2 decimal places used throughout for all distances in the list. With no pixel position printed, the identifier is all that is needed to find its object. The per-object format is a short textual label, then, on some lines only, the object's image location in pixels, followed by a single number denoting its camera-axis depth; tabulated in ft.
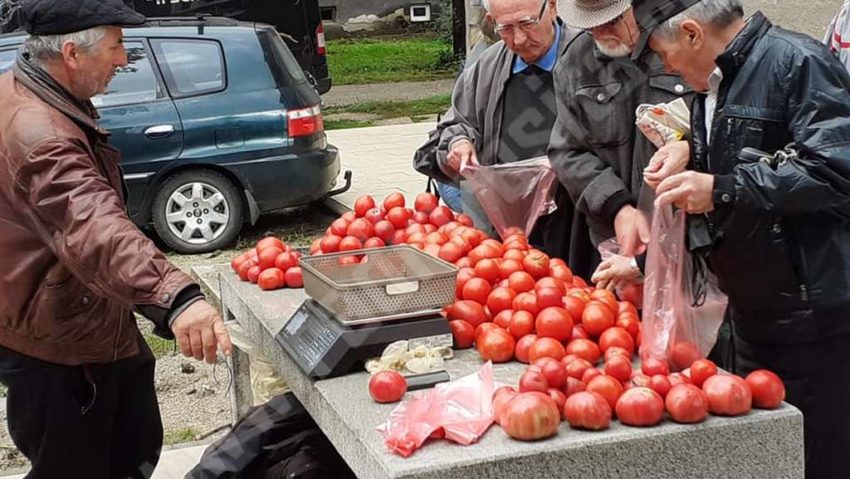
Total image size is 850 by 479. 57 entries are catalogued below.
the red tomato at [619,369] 8.41
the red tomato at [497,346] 9.27
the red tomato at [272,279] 11.85
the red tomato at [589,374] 8.38
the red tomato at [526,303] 9.61
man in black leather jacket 8.09
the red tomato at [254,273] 12.21
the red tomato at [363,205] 13.38
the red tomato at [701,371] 8.25
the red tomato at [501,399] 7.91
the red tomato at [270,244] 12.33
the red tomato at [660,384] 8.06
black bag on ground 11.09
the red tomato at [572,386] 8.25
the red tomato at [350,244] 12.08
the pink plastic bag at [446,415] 7.72
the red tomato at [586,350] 9.04
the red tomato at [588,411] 7.77
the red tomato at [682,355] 8.96
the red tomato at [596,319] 9.36
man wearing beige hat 11.57
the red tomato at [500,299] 9.98
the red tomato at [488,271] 10.57
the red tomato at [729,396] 7.89
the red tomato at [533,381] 8.05
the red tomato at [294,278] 11.85
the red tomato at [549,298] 9.59
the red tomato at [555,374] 8.29
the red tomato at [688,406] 7.80
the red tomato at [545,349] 8.96
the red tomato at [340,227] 12.85
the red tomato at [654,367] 8.44
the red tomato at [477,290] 10.16
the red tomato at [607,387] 7.99
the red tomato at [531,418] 7.61
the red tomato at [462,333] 9.61
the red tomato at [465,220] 12.94
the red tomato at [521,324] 9.41
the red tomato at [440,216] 13.07
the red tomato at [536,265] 10.62
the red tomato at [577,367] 8.53
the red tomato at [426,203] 13.41
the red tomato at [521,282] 10.19
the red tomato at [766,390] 8.02
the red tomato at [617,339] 9.14
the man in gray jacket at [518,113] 12.92
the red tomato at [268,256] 12.11
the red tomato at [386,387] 8.44
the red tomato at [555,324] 9.25
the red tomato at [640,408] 7.80
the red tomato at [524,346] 9.20
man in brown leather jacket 8.80
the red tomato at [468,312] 9.77
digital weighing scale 9.08
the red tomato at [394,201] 13.39
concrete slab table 7.50
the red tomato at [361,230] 12.59
